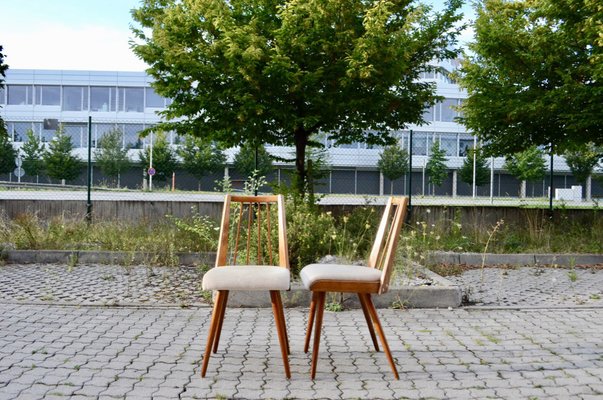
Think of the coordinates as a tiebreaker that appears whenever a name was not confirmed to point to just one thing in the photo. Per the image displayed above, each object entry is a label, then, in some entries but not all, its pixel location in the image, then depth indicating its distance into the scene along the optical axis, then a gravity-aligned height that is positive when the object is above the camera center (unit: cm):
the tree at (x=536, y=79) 1195 +232
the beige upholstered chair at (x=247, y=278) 450 -58
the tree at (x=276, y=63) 1072 +221
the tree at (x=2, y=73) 1299 +237
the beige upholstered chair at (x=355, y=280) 453 -58
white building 5431 +827
